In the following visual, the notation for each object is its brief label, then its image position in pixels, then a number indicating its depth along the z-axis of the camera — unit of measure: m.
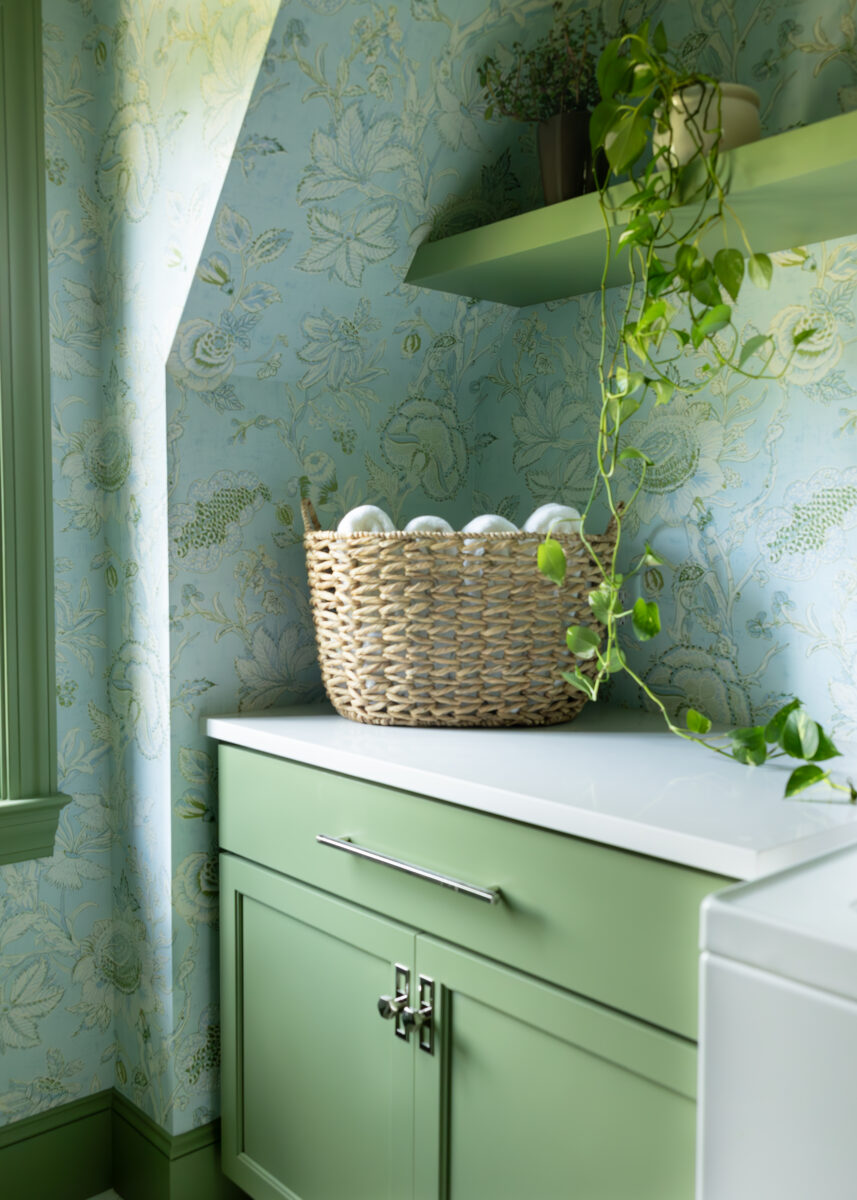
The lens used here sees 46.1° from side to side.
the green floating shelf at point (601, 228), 1.07
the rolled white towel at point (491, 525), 1.41
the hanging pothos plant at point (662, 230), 1.12
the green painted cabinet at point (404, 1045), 0.97
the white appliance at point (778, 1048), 0.59
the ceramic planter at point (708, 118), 1.16
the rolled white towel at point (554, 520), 1.39
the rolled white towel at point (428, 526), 1.43
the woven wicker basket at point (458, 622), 1.36
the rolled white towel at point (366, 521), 1.43
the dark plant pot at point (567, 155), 1.44
